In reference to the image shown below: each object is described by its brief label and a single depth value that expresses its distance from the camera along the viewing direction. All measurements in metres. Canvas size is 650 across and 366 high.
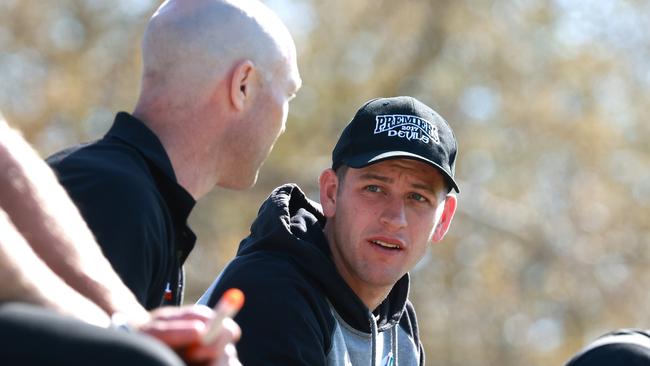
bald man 6.87
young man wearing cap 8.63
